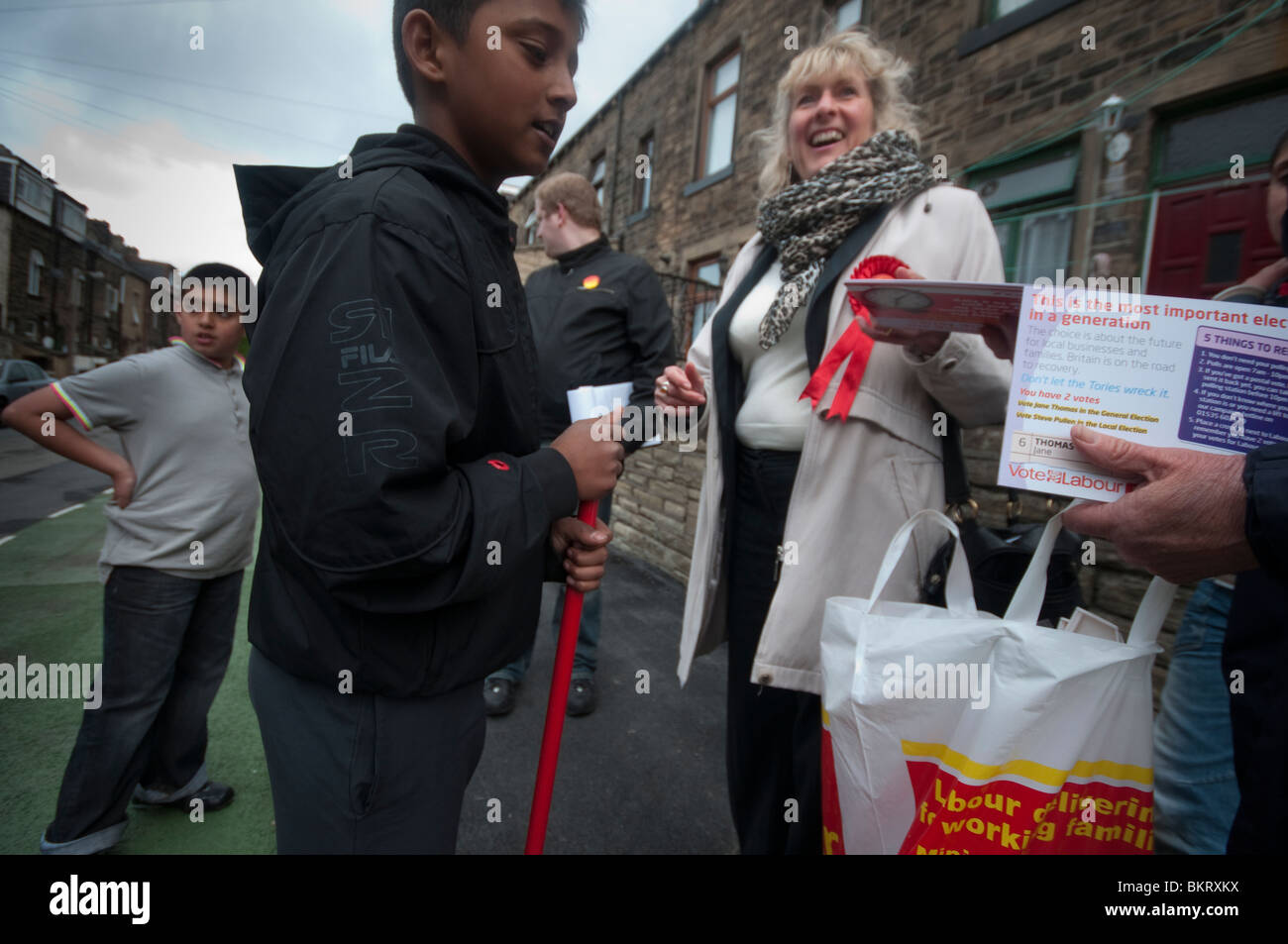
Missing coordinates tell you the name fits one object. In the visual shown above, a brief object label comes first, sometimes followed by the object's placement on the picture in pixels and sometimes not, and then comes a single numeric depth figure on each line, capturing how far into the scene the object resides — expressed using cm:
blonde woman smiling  159
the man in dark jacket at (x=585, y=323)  330
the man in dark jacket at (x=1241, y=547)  92
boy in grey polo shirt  215
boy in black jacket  82
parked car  1281
